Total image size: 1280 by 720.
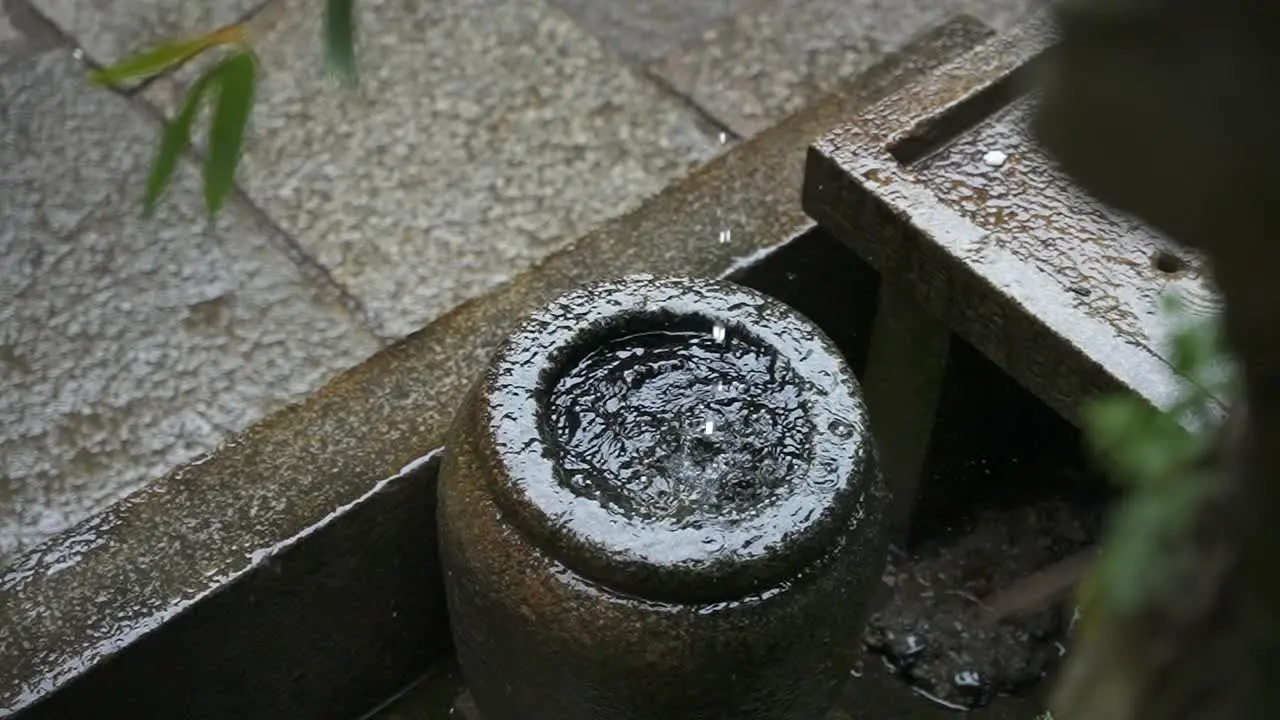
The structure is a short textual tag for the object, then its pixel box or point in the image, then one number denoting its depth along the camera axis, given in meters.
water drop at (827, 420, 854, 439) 2.42
